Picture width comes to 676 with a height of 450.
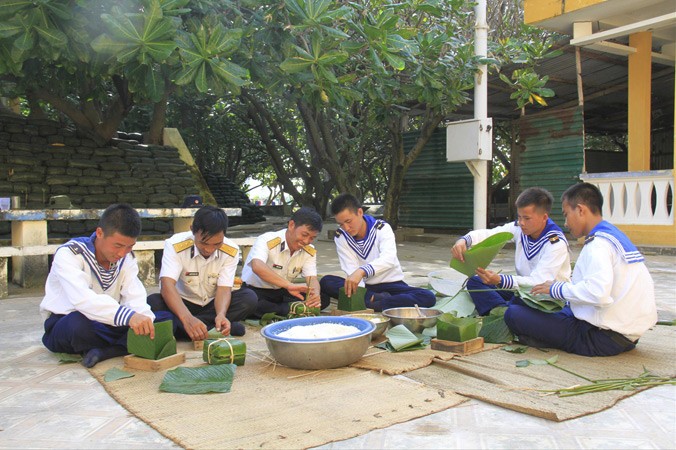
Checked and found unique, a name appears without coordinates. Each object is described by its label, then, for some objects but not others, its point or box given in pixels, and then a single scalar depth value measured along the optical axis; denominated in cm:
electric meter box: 746
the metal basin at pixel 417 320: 358
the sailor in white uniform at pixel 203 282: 350
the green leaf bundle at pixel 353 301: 411
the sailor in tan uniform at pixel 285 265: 402
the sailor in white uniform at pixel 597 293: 289
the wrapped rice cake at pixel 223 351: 294
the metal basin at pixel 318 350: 280
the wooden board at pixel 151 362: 295
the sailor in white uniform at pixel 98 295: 299
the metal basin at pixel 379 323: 345
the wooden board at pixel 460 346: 315
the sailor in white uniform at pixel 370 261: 438
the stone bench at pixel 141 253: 564
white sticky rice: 298
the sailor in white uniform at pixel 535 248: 365
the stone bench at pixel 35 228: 580
